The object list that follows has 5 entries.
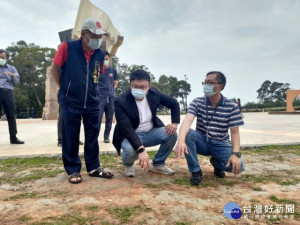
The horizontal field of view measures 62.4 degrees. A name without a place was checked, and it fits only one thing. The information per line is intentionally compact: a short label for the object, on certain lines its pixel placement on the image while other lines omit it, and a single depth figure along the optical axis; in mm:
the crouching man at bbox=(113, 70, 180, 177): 2568
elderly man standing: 2484
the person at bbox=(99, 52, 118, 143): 4680
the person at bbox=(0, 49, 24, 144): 4434
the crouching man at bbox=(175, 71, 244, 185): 2463
